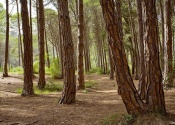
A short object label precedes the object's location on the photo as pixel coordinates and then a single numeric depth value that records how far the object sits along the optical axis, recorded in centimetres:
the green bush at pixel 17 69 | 2489
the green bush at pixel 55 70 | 1858
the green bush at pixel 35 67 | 2129
